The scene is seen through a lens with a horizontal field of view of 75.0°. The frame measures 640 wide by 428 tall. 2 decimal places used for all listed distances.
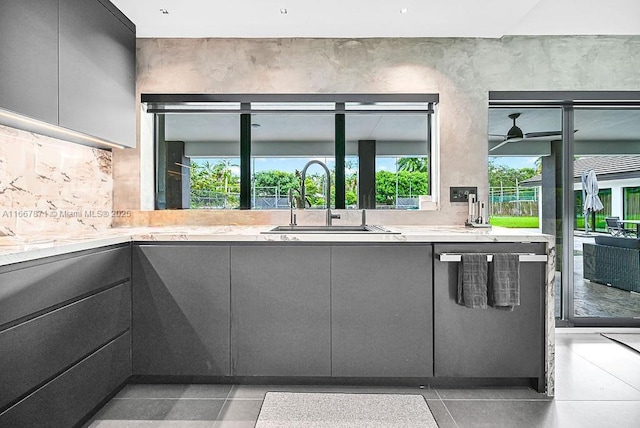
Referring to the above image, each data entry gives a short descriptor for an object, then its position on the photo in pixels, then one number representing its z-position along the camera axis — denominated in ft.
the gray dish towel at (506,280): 7.52
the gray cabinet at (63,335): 5.08
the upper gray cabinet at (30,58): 5.99
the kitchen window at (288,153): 10.83
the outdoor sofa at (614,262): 11.64
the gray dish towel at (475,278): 7.57
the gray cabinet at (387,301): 7.80
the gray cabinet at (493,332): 7.73
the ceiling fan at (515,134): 11.51
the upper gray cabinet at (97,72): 7.35
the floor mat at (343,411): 6.63
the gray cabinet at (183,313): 7.87
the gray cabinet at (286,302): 7.84
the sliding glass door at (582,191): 11.52
